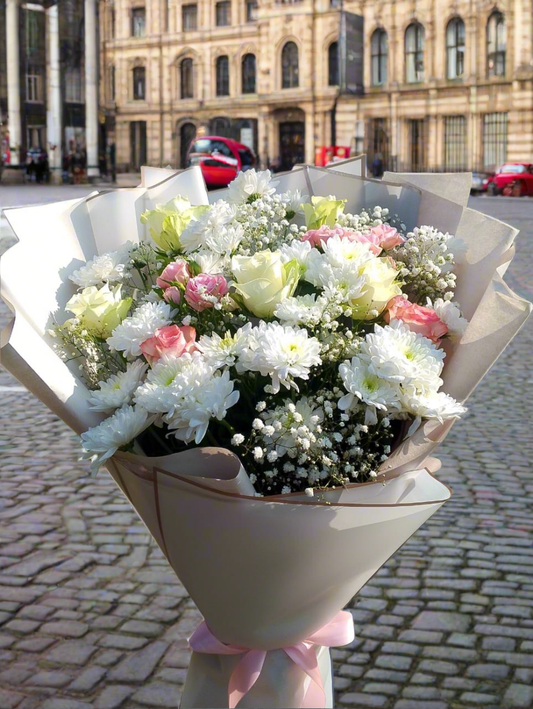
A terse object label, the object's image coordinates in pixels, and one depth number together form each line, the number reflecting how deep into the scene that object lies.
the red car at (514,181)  32.94
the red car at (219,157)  35.72
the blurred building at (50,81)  48.78
